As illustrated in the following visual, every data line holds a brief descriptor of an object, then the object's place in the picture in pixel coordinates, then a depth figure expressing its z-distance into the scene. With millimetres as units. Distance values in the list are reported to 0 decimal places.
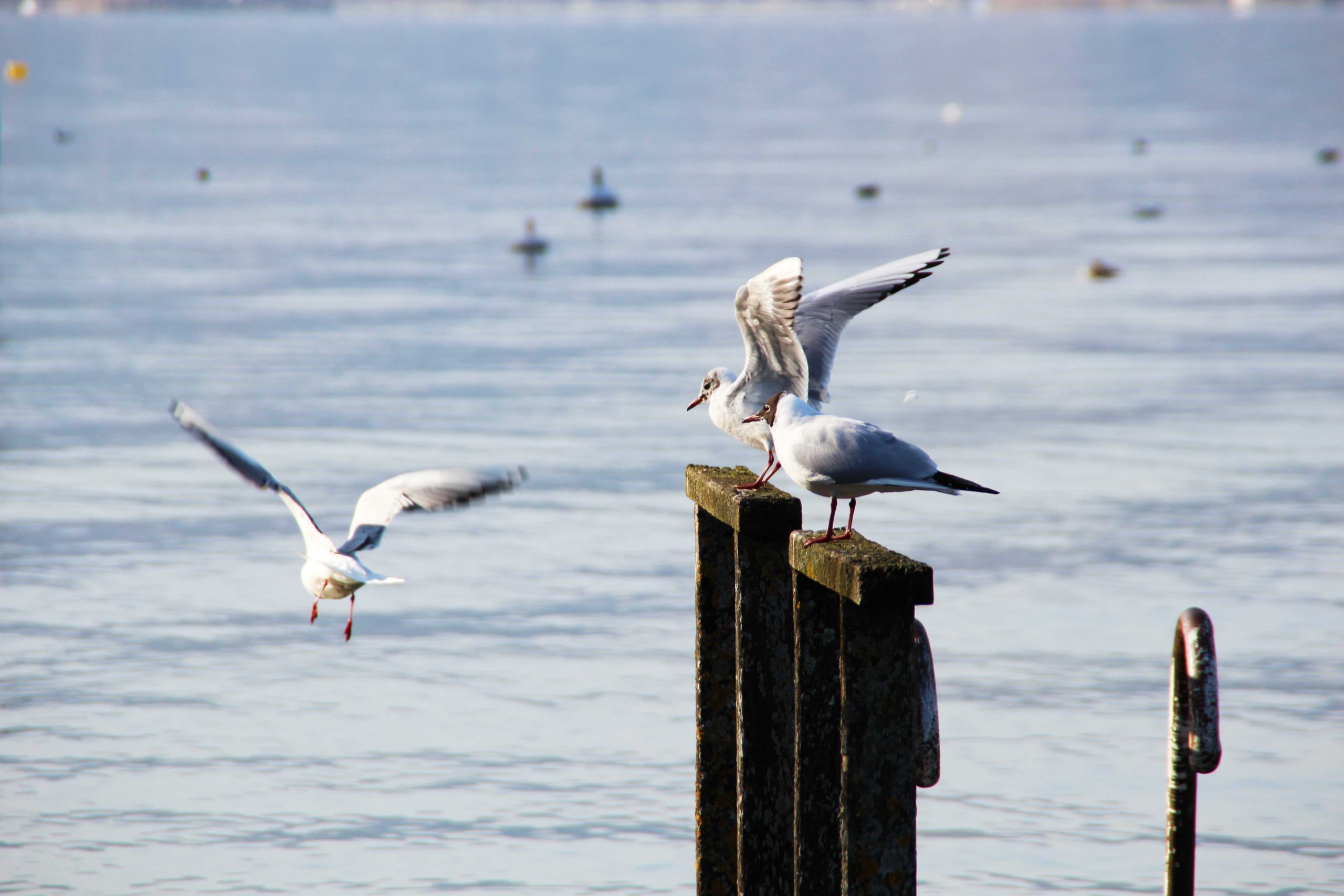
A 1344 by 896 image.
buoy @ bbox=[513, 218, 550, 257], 83937
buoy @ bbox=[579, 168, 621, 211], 103812
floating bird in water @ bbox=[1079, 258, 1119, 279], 73562
